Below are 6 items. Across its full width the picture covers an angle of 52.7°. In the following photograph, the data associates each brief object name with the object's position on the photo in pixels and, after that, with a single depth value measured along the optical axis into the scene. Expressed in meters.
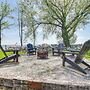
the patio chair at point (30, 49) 6.18
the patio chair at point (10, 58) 3.74
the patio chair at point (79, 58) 2.54
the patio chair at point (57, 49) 5.97
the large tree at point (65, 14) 9.54
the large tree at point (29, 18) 9.91
